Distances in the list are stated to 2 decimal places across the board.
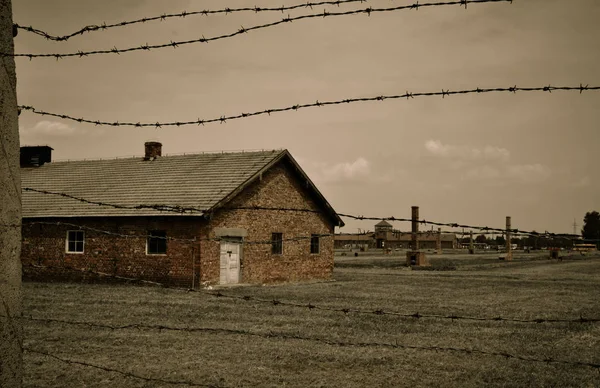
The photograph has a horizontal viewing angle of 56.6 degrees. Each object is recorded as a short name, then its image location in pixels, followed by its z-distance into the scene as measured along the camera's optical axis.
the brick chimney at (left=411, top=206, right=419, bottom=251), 41.69
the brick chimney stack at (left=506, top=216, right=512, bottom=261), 50.21
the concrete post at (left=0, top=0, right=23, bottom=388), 3.58
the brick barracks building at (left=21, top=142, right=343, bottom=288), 20.39
